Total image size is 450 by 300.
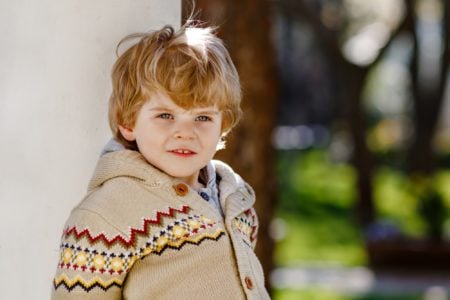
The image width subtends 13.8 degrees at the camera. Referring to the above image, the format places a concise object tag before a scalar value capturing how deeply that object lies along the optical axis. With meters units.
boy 4.21
